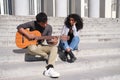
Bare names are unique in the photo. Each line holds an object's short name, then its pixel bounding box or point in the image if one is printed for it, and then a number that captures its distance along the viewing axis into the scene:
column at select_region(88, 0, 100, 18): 14.21
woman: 4.91
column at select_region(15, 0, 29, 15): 10.77
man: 4.46
